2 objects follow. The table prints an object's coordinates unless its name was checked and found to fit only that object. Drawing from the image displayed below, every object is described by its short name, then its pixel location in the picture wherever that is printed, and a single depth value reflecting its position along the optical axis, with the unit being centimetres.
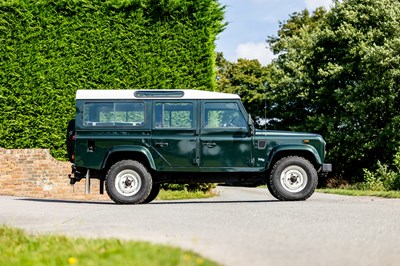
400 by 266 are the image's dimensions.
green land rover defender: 1330
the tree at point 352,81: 3142
